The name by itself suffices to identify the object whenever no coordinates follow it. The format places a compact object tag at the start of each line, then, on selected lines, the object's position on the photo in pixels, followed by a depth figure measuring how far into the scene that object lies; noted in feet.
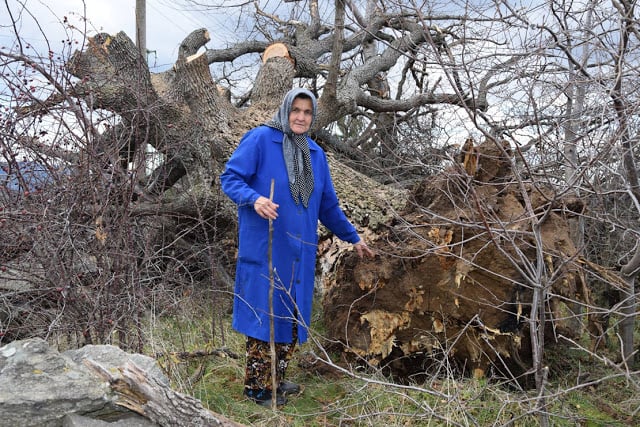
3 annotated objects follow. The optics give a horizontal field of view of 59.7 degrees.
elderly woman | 10.60
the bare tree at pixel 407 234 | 10.21
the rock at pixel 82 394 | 7.40
